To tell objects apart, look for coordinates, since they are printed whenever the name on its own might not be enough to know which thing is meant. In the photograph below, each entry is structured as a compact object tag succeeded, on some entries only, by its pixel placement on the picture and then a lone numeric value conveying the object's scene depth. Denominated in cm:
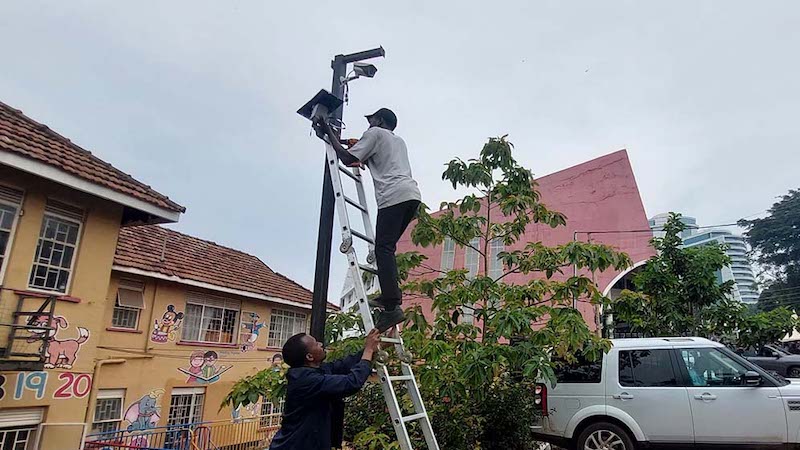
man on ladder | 353
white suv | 601
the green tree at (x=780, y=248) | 2847
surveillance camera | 449
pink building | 1755
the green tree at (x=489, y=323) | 498
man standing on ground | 280
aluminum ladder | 312
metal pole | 388
